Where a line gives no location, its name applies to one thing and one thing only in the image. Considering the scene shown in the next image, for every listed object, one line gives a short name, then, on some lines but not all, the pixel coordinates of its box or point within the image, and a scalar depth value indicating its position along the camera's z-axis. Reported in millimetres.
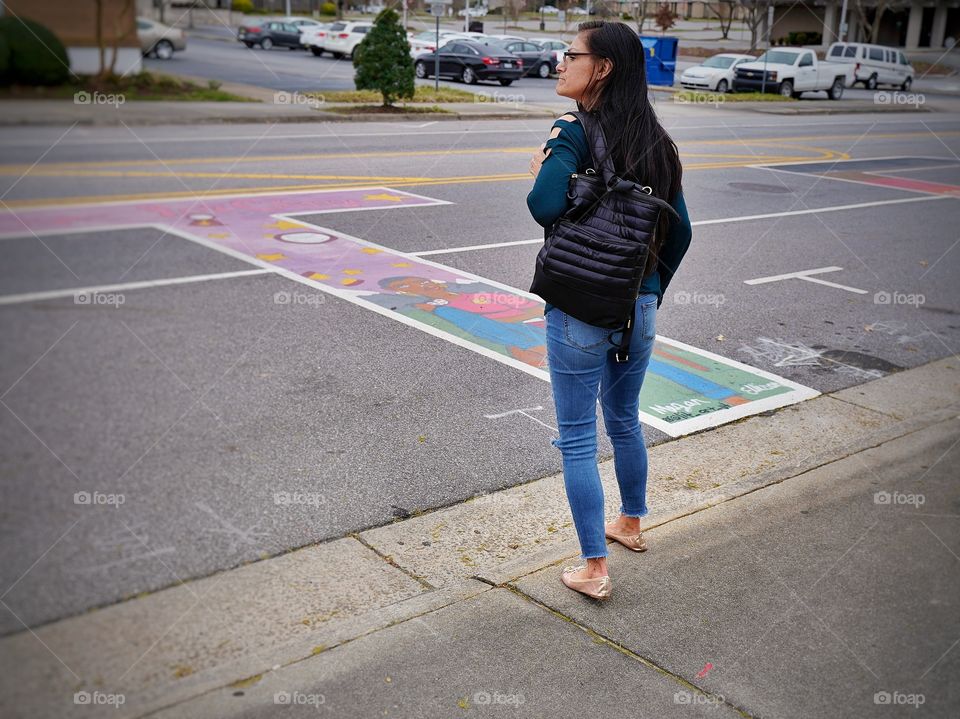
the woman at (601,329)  3043
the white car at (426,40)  32219
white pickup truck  22891
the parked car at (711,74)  20375
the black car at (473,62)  31625
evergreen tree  18844
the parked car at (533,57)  33594
